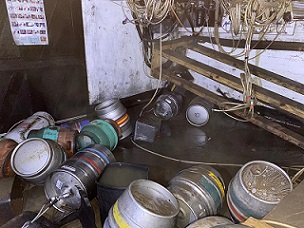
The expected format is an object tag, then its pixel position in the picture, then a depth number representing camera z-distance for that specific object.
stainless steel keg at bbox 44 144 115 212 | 1.63
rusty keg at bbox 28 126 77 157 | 2.12
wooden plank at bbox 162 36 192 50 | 2.60
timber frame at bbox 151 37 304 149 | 2.09
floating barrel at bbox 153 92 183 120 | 2.85
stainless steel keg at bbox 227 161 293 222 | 1.35
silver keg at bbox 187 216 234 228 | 1.26
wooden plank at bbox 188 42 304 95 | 2.27
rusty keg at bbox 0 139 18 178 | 1.82
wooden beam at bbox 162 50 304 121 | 2.03
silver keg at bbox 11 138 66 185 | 1.77
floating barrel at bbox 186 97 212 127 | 2.79
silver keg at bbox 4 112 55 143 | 2.13
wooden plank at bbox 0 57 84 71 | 2.31
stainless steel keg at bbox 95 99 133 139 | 2.47
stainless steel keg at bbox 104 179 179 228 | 1.14
